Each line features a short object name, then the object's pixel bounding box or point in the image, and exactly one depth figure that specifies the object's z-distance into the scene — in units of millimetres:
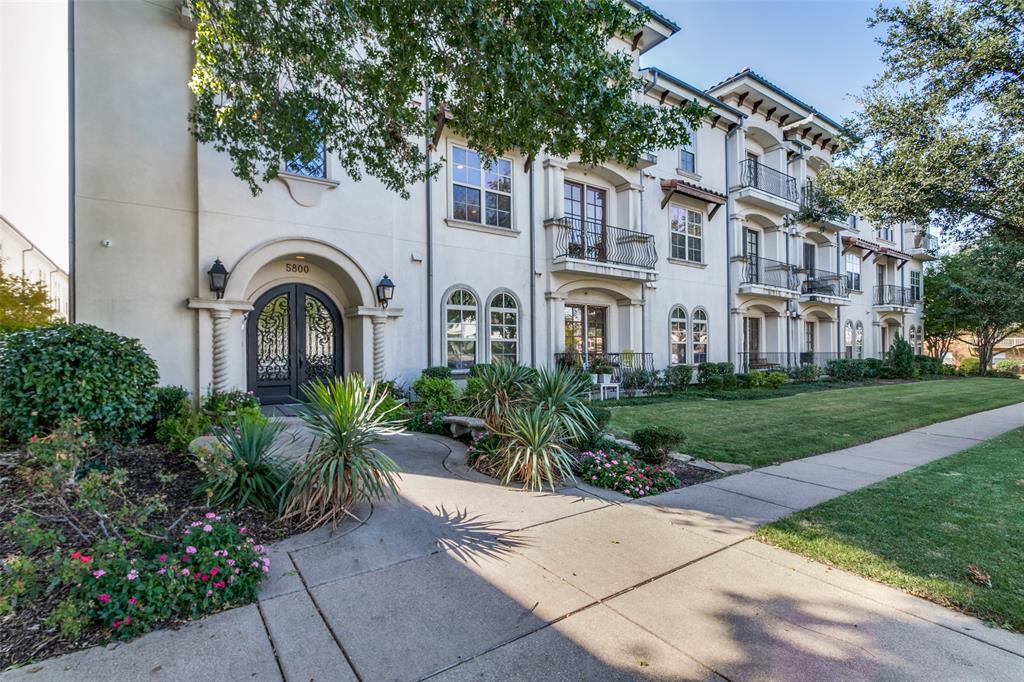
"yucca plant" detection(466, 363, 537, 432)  6117
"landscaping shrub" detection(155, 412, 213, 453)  6133
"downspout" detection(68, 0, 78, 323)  7855
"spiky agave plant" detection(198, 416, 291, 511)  4230
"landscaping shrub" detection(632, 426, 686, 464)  5879
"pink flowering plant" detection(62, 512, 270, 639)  2658
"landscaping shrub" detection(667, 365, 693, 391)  15148
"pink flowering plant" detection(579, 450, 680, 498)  5267
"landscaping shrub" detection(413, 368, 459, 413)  9227
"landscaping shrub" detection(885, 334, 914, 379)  23281
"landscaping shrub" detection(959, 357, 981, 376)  28823
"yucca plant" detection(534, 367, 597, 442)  5934
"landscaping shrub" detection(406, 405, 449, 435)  8008
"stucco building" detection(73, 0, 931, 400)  8367
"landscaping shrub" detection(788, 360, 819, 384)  19297
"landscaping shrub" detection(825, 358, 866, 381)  20719
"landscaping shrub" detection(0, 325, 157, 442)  4762
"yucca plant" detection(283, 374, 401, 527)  4234
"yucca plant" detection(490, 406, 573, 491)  5379
